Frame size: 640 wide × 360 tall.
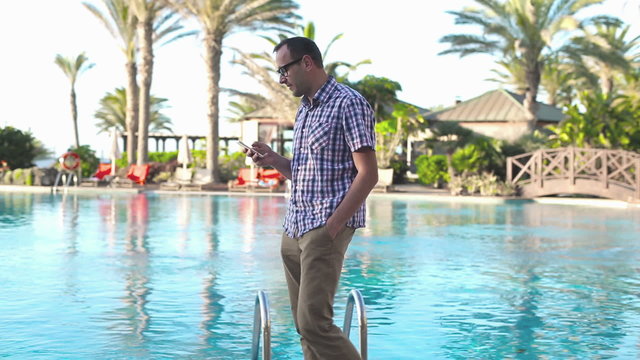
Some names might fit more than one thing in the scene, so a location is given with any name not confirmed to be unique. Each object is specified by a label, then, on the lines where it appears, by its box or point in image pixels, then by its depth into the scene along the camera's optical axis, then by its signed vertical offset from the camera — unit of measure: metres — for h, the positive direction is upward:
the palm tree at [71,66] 65.00 +8.24
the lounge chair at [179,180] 35.19 +0.07
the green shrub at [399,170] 41.66 +0.65
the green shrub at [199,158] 42.88 +1.18
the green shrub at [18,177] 37.66 +0.13
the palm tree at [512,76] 53.47 +6.71
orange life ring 35.50 +0.77
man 3.82 +0.00
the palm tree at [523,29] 38.31 +6.68
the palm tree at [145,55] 40.66 +5.75
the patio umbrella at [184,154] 37.78 +1.17
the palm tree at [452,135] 39.28 +2.18
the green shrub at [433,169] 38.97 +0.66
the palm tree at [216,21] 37.16 +6.71
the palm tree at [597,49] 37.75 +5.77
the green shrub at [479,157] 35.56 +1.09
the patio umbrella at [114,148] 39.84 +1.45
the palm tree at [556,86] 54.72 +6.42
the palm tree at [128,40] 44.84 +7.12
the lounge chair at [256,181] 33.66 +0.05
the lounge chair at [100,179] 36.72 +0.08
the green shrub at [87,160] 42.72 +1.02
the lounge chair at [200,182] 34.96 +0.00
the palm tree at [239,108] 71.72 +5.94
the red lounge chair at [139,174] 36.53 +0.30
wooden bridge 29.05 +0.39
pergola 62.40 +3.10
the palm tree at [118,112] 67.25 +5.24
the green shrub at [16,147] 44.75 +1.63
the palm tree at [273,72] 39.19 +4.75
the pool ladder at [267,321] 4.09 -0.66
